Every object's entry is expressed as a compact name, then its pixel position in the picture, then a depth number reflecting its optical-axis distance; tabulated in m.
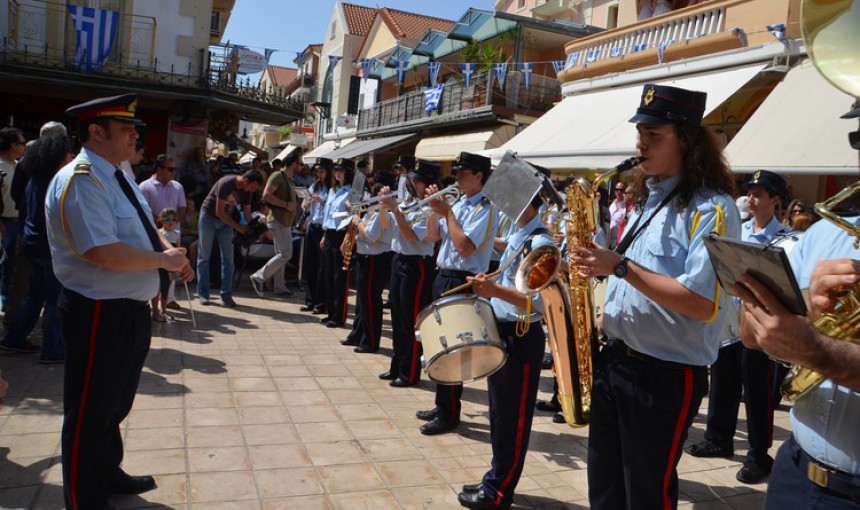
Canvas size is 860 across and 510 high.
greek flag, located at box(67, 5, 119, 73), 15.00
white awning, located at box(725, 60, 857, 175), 7.77
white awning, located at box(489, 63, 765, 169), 10.38
